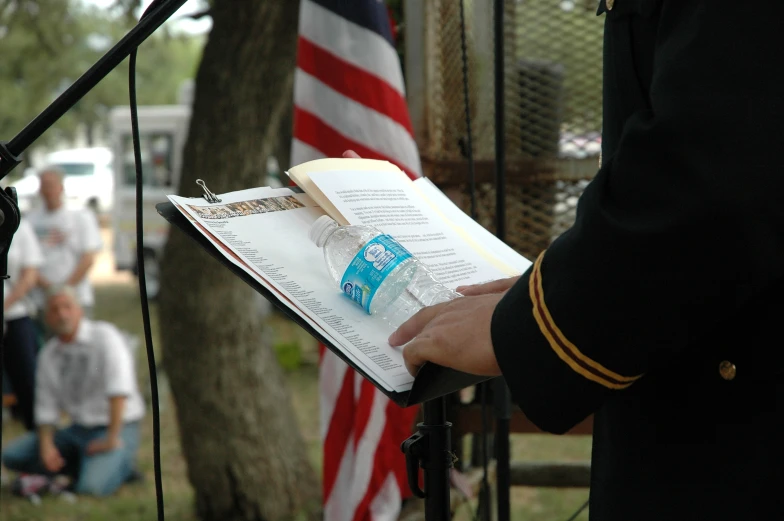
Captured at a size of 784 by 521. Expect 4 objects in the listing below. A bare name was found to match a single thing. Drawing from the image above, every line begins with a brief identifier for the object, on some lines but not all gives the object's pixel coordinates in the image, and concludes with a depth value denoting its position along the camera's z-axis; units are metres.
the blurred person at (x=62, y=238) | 6.92
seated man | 5.46
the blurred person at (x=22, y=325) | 6.29
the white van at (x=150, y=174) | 13.24
